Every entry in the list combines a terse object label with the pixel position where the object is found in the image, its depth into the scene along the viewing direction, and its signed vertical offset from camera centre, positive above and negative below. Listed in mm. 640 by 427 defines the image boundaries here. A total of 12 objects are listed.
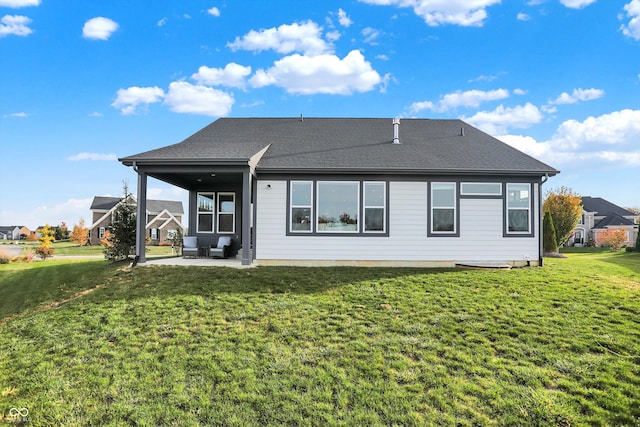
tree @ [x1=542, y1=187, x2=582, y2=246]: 22625 +927
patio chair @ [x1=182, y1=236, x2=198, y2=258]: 12875 -831
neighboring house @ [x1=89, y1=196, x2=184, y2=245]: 42250 +656
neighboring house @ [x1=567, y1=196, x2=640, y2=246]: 40062 +576
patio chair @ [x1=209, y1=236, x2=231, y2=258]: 12438 -864
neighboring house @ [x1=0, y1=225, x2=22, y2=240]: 82688 -1851
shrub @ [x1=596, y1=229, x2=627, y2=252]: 27922 -1009
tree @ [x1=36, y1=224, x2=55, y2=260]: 23152 -1724
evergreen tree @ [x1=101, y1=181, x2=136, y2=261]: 13258 -354
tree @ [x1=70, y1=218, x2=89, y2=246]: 39938 -1089
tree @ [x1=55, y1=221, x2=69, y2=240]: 47781 -1023
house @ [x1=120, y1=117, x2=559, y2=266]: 11008 +558
